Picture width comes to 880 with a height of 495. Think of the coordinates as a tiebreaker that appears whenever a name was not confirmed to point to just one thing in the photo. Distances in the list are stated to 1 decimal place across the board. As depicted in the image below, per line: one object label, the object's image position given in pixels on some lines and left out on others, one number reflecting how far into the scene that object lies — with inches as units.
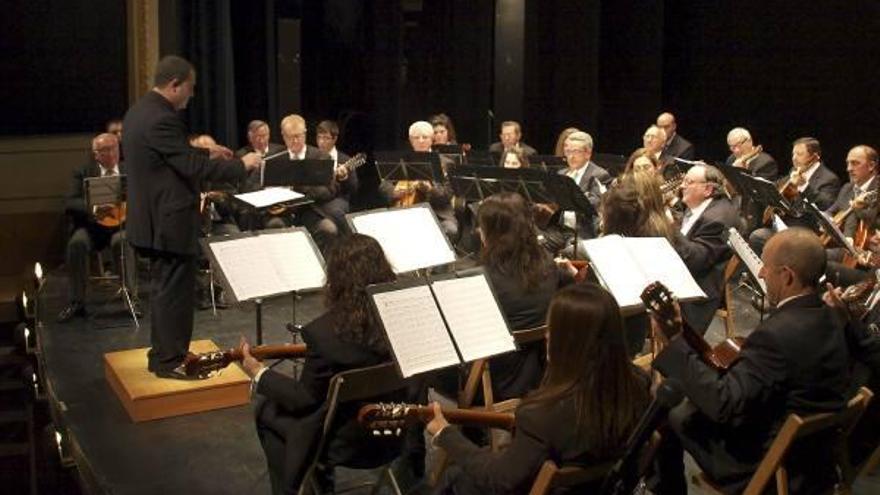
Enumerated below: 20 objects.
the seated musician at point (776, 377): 140.2
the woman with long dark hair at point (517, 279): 182.7
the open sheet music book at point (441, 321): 152.0
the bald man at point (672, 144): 412.5
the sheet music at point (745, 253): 190.7
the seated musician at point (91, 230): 293.3
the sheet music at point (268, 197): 278.5
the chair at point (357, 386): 147.2
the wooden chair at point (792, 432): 135.6
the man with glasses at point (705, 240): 225.5
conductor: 211.8
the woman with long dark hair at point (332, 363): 156.0
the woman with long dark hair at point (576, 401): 119.7
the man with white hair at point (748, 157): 377.1
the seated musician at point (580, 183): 306.7
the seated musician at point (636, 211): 221.1
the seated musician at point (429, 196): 339.9
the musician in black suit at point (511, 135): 404.5
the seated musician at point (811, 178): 339.3
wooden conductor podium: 215.3
